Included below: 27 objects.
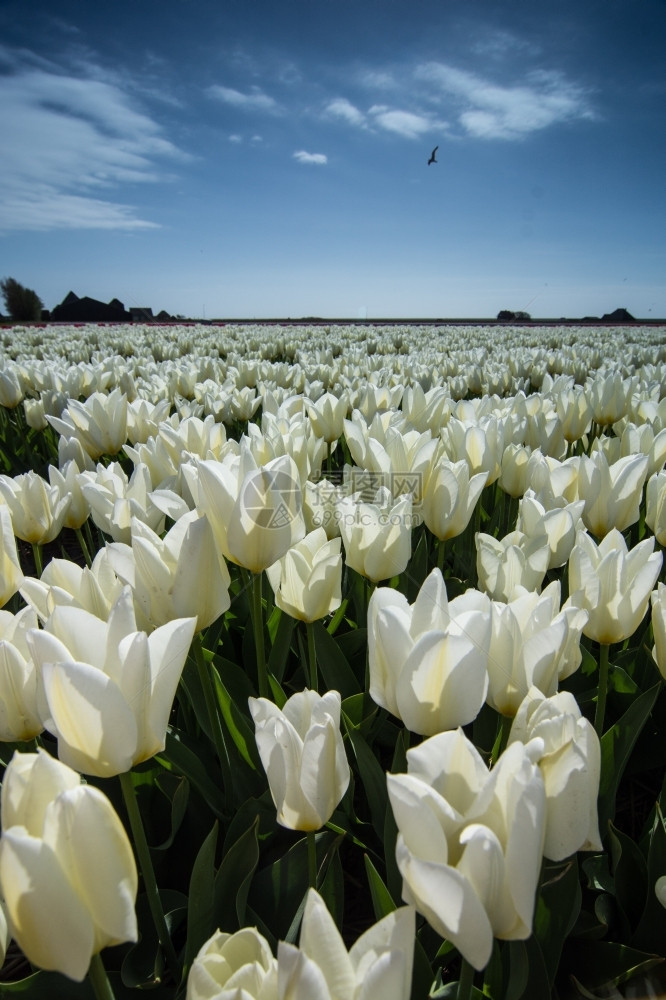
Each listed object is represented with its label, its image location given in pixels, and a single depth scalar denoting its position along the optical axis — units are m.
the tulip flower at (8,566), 0.31
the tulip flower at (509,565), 0.32
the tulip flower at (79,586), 0.27
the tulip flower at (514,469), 0.50
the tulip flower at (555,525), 0.35
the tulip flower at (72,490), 0.47
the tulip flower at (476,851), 0.14
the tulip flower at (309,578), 0.31
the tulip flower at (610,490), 0.40
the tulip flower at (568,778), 0.16
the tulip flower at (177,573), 0.25
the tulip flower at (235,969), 0.15
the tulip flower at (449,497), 0.40
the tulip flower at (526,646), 0.23
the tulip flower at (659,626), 0.27
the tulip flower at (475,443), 0.48
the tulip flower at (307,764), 0.20
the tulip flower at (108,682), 0.18
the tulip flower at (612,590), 0.29
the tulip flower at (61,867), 0.14
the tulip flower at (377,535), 0.34
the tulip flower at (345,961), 0.13
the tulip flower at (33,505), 0.43
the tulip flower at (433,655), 0.20
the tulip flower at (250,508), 0.28
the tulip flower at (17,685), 0.23
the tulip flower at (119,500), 0.37
